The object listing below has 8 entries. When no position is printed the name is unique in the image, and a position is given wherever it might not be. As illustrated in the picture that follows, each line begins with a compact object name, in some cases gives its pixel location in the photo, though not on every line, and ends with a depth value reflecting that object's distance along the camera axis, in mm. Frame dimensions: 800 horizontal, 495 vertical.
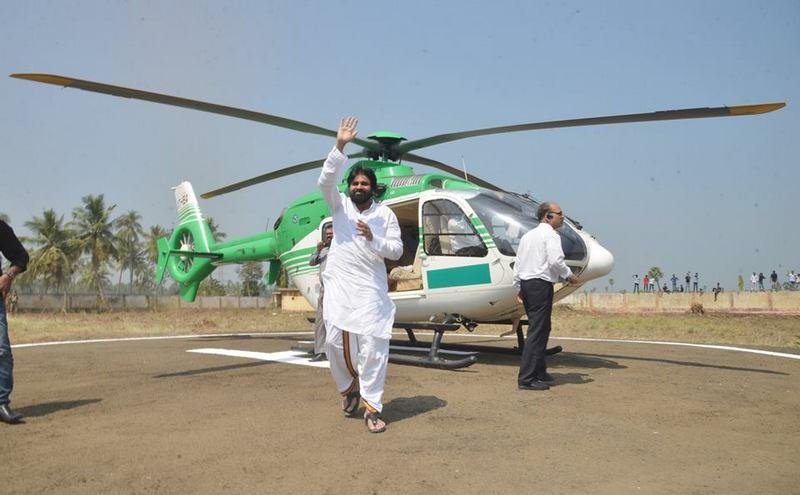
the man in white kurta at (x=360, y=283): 4246
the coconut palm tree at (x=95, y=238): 55188
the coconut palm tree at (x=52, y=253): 50531
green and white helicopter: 7137
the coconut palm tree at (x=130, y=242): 62381
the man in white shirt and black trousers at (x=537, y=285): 5699
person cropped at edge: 4410
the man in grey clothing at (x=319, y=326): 6641
